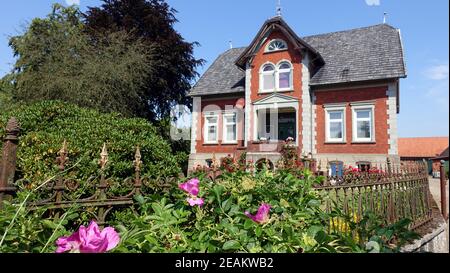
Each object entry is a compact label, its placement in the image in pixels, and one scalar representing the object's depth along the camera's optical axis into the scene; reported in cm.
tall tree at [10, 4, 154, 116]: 1045
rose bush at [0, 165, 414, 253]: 126
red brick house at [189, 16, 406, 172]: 1467
